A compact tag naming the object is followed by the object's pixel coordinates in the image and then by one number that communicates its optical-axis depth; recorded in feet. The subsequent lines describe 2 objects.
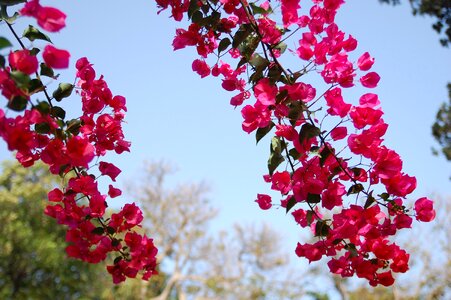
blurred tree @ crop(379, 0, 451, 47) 19.79
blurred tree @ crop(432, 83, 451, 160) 23.04
